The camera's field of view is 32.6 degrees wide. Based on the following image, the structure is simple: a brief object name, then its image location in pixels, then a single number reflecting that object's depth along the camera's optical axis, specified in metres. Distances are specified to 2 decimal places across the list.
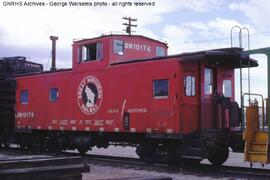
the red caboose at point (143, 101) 13.47
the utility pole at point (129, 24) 45.99
